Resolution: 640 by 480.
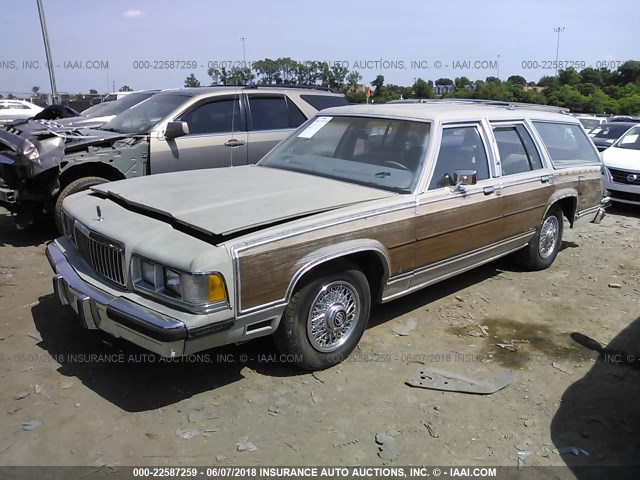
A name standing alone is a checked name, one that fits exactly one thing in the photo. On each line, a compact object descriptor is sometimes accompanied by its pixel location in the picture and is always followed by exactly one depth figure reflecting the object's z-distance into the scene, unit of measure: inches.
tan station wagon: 123.4
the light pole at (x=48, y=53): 582.2
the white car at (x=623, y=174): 367.2
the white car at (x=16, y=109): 889.0
